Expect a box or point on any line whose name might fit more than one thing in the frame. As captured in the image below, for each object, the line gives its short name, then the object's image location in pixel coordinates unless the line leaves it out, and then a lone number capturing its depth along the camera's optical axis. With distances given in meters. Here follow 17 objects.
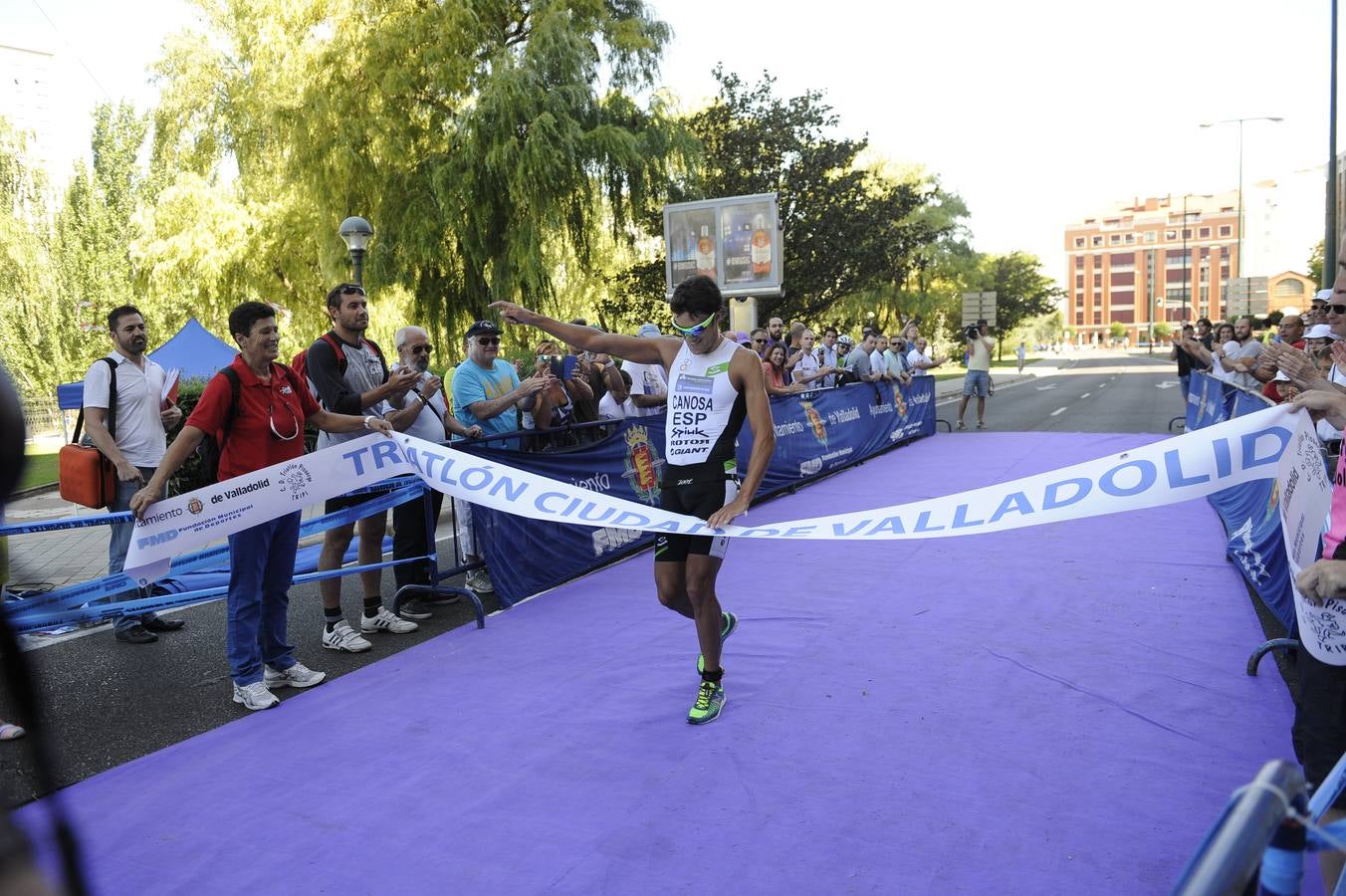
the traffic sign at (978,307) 39.75
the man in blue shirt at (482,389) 7.18
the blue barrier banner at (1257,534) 5.51
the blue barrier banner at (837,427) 11.89
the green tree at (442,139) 19.45
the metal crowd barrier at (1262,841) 1.27
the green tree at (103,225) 24.86
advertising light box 22.03
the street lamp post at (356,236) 14.80
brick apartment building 160.50
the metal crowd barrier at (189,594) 4.50
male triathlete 4.52
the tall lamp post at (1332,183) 20.36
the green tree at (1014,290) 61.84
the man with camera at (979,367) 17.92
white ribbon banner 3.52
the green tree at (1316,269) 63.84
